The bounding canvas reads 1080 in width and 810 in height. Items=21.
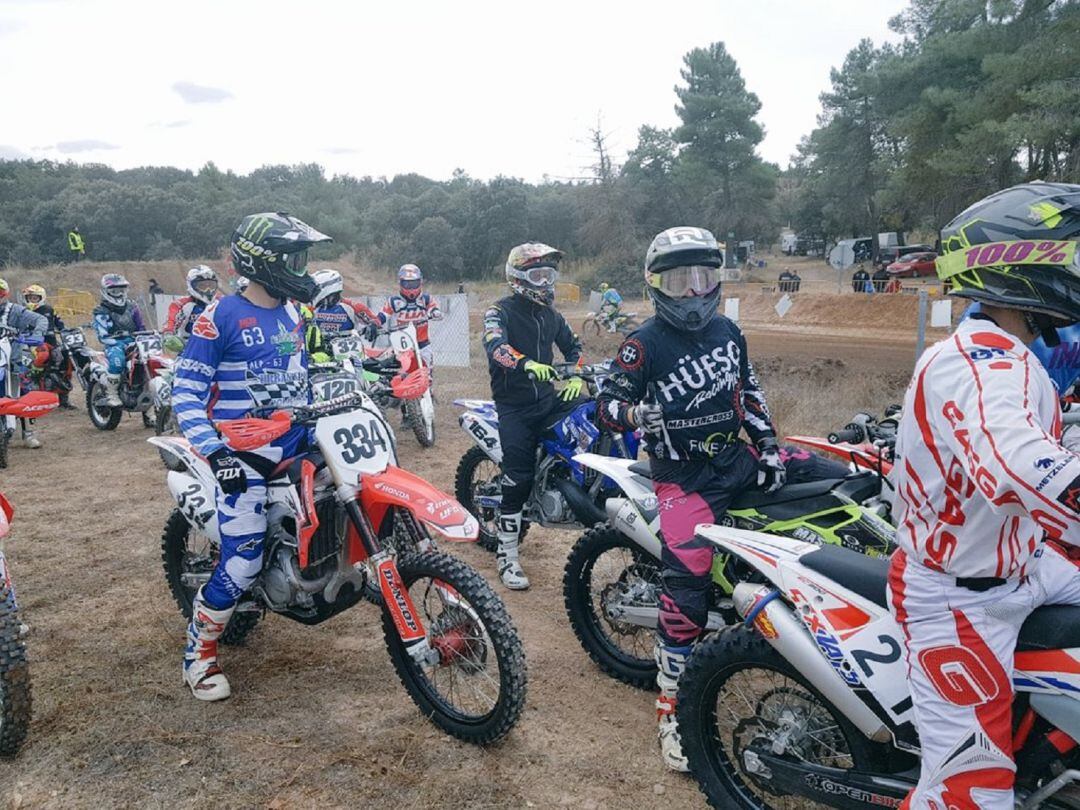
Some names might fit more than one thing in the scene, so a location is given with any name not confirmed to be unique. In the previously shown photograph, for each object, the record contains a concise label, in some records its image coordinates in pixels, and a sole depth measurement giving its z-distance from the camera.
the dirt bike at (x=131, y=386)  10.12
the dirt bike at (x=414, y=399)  9.30
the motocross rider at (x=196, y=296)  9.55
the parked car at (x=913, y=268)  36.19
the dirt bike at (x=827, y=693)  2.08
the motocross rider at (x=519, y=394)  5.31
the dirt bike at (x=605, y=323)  17.49
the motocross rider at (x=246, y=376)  3.56
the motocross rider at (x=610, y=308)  19.53
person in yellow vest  25.27
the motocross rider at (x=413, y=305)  11.26
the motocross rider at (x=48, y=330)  11.41
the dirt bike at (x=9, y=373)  8.67
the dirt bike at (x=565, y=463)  5.12
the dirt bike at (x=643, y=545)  3.37
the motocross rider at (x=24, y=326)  9.97
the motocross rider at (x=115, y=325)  10.65
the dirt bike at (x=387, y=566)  3.22
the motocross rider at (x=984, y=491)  1.78
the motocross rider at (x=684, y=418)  3.40
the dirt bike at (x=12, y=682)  3.19
